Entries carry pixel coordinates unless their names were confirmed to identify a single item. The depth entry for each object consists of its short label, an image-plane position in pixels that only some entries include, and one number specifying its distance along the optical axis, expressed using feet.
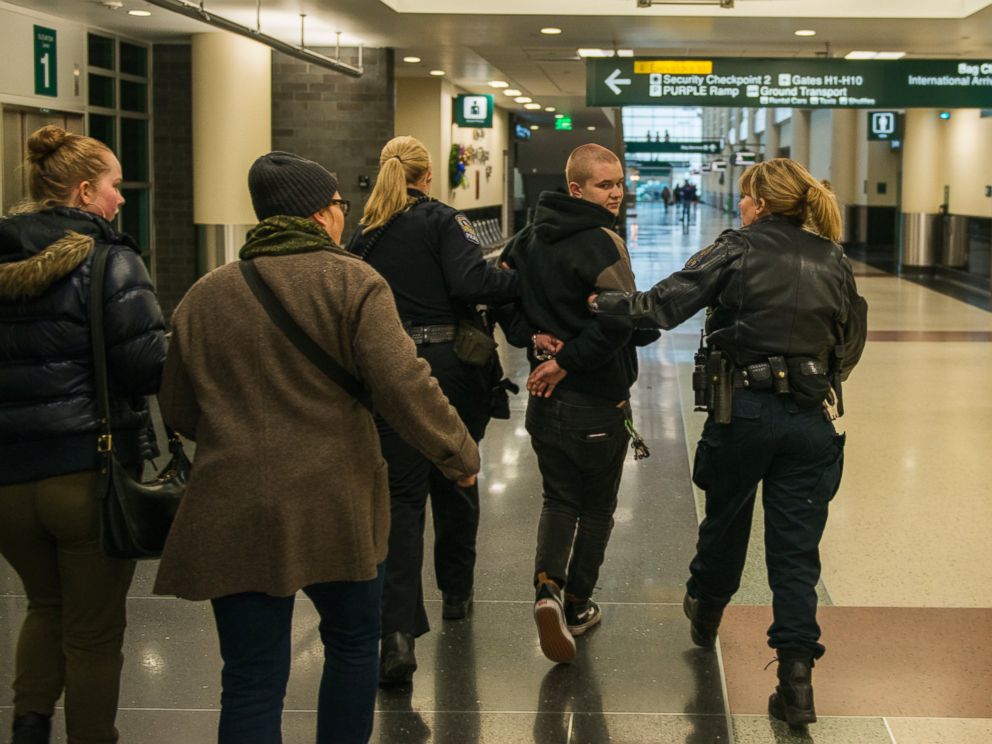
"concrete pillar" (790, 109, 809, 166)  116.98
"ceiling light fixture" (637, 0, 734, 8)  33.87
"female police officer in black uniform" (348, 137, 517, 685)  12.89
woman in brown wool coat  8.70
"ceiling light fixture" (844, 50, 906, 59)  47.03
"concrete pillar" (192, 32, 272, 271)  40.52
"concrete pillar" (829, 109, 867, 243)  95.81
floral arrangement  64.54
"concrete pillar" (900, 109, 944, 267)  71.20
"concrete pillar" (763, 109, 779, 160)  150.82
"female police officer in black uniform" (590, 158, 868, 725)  12.00
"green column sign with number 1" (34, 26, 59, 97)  35.60
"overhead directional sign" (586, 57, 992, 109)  41.65
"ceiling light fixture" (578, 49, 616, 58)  45.88
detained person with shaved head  12.82
